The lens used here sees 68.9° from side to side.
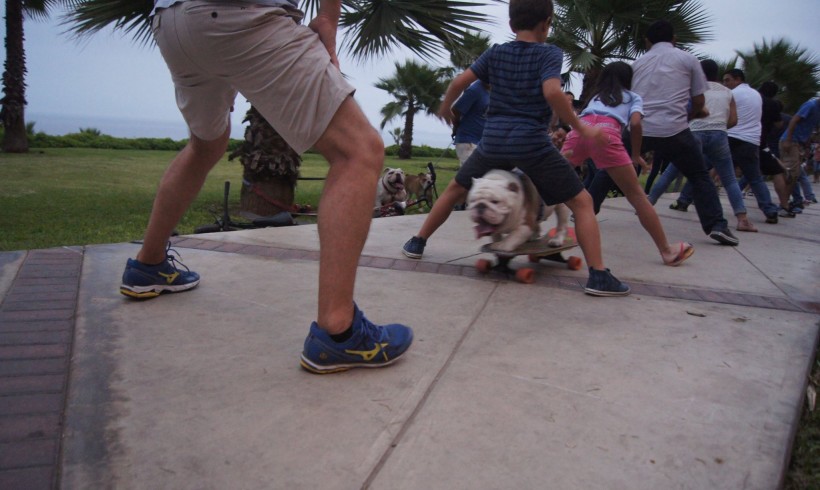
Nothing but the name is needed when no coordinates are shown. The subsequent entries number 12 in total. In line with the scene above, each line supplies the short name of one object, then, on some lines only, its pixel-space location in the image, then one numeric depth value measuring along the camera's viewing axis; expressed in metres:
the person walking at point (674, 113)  4.99
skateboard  3.55
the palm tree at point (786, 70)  24.03
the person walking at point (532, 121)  3.29
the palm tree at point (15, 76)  16.94
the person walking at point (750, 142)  6.93
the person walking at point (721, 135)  6.19
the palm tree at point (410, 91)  31.08
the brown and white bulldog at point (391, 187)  8.09
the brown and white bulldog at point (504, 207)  3.39
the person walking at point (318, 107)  2.02
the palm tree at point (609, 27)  14.46
